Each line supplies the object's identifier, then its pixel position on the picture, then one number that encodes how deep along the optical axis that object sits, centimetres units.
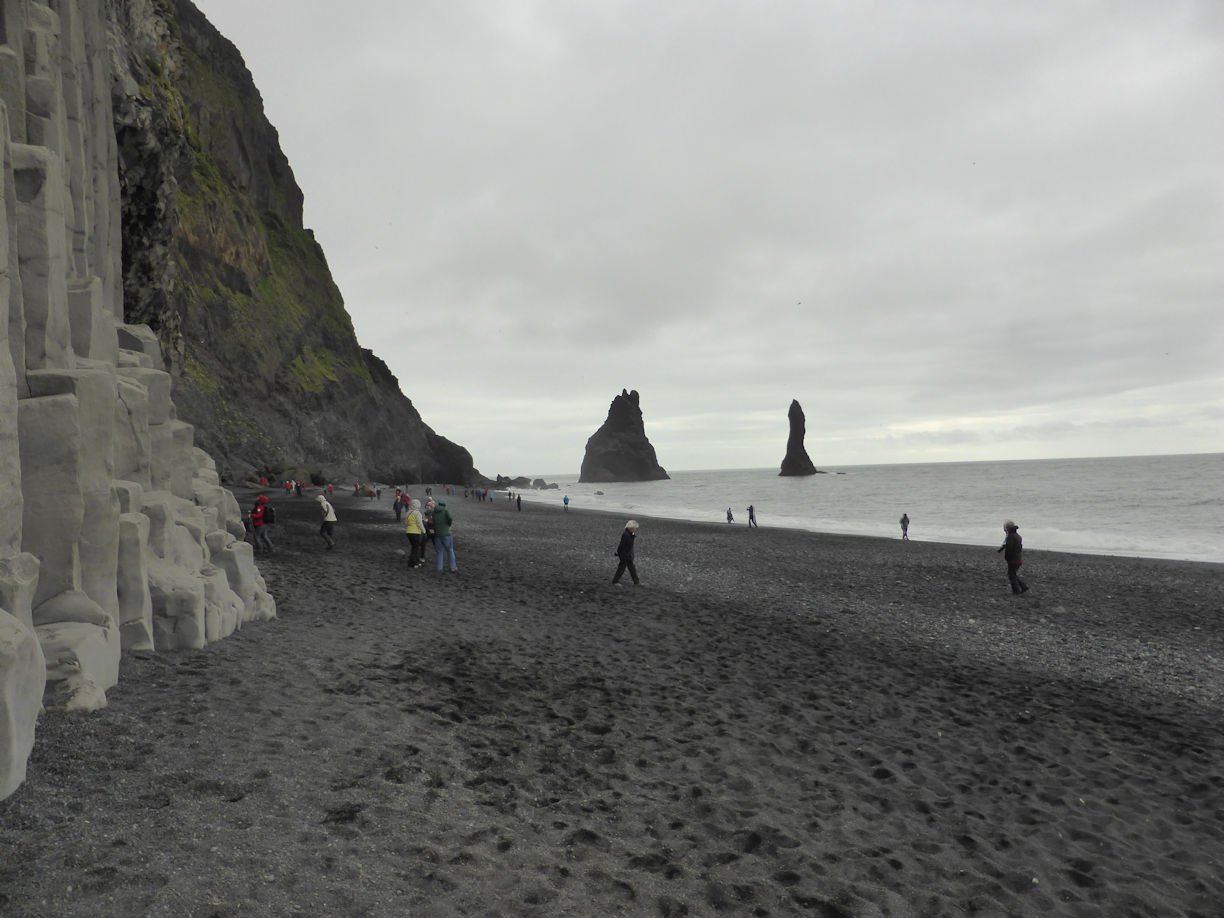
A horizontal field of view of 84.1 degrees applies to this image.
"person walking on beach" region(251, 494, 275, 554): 2125
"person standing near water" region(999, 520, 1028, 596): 2095
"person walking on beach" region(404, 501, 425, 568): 2050
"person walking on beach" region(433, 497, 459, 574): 1970
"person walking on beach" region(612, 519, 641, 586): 2000
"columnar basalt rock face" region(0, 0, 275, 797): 636
